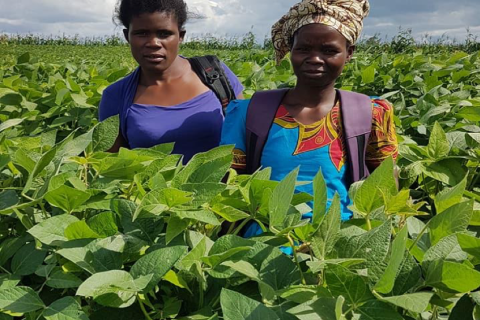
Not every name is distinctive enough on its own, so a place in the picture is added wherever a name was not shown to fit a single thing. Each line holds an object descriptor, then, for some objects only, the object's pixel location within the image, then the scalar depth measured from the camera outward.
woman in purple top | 2.54
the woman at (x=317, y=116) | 1.90
